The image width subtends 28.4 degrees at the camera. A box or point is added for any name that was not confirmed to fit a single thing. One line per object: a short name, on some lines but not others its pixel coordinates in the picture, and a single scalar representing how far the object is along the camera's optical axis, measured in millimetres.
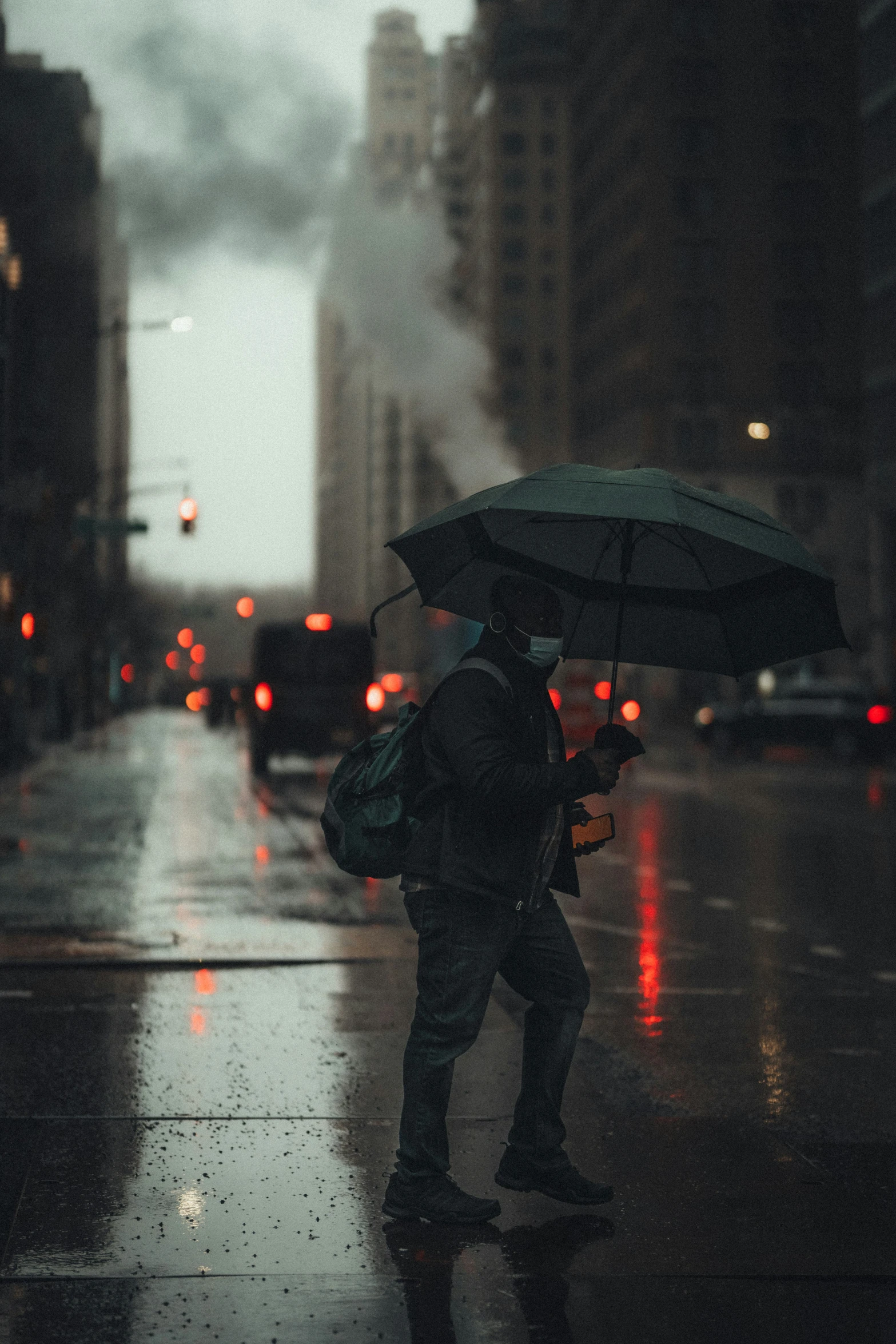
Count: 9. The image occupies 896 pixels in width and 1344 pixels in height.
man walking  4945
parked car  39219
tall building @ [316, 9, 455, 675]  104375
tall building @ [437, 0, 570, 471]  128625
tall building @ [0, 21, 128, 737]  41031
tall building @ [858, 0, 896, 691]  56281
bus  31953
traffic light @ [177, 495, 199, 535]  41688
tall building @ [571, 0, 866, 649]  84938
